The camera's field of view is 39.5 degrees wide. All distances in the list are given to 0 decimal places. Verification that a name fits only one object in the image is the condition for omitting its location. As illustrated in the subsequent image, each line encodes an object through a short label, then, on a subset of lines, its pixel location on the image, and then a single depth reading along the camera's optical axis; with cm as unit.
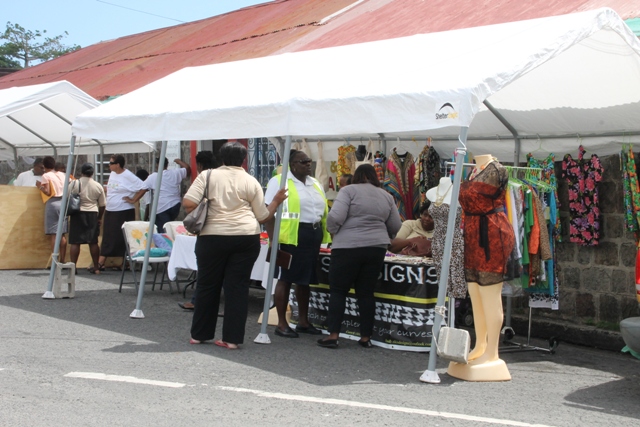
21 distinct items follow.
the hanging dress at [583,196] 866
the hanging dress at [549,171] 850
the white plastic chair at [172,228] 1139
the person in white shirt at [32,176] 1489
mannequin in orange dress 696
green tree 5331
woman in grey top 788
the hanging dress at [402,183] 1062
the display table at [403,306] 793
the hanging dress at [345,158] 1138
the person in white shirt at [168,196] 1357
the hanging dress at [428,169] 1023
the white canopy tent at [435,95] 670
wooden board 1376
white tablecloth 1027
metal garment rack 812
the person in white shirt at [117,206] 1335
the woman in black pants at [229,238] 766
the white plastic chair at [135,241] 1124
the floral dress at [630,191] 816
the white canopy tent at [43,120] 1203
